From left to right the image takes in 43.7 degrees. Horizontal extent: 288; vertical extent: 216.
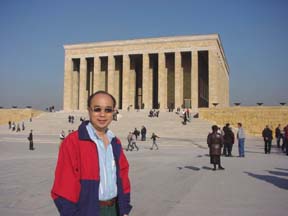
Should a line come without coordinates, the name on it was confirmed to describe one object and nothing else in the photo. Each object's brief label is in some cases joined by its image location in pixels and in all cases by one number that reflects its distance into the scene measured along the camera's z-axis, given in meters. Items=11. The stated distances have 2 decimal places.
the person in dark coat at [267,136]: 18.78
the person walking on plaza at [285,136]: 18.00
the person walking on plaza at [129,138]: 20.57
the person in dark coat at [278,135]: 23.30
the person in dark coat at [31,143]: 20.73
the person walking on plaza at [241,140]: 16.92
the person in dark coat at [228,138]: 17.08
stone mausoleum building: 49.88
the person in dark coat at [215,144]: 11.69
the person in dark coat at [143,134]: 27.02
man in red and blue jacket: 2.74
